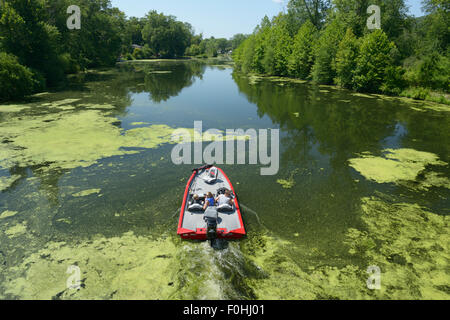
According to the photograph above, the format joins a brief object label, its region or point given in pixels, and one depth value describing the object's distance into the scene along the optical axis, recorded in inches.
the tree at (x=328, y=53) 1636.3
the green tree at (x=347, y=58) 1456.7
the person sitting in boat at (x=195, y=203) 372.8
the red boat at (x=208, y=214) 328.1
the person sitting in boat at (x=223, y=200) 377.4
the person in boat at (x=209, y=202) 378.0
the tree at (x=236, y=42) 5932.1
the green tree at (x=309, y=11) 2486.5
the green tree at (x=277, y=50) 2116.1
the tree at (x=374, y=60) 1330.0
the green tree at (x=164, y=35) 4069.9
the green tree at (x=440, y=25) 1234.4
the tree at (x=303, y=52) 1867.6
